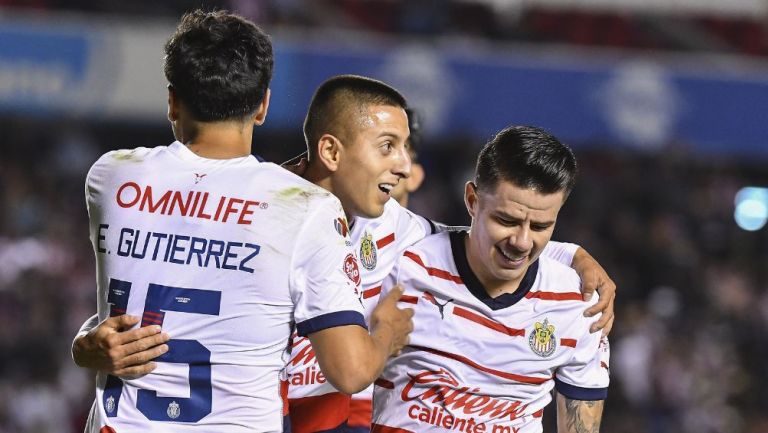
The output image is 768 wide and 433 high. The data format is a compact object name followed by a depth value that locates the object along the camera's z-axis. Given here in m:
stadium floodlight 26.42
